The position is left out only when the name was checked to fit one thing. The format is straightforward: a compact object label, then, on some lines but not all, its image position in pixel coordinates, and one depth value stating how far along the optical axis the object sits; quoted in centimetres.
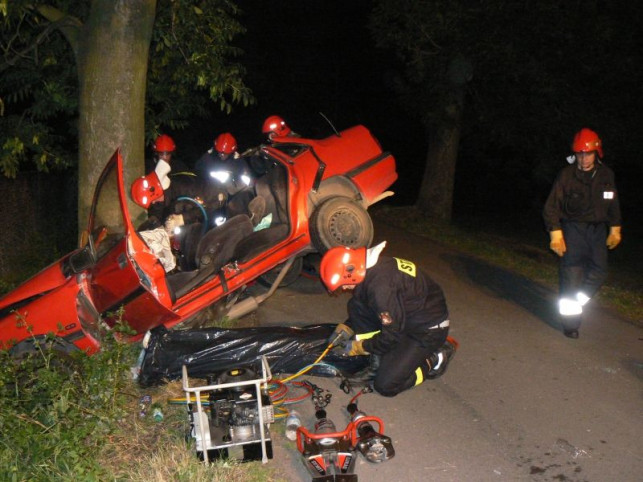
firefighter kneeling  465
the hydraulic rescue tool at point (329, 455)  370
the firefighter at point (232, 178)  618
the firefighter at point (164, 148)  688
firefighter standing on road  611
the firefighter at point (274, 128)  785
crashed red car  470
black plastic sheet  496
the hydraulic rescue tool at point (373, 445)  398
